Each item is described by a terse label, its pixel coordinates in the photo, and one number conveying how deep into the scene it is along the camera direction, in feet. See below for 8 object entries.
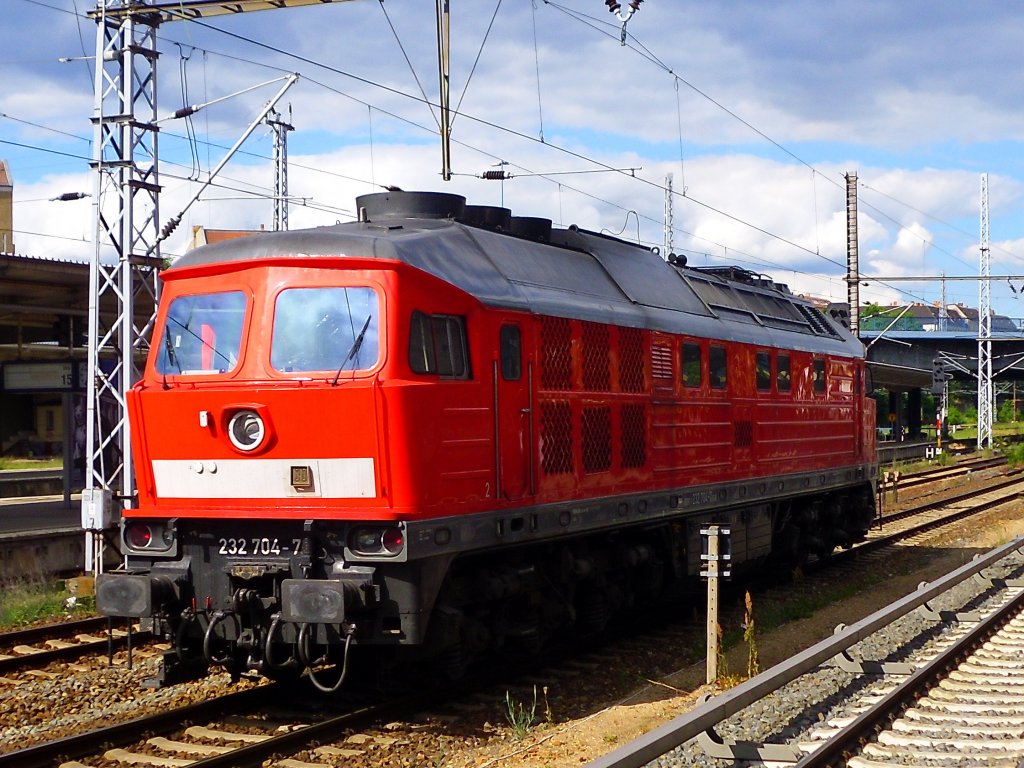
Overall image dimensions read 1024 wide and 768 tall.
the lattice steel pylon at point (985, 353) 158.10
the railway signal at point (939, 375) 192.34
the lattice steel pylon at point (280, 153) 99.86
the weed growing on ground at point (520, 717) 28.81
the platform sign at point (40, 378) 64.46
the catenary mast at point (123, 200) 50.85
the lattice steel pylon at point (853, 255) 106.11
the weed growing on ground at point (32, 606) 45.62
